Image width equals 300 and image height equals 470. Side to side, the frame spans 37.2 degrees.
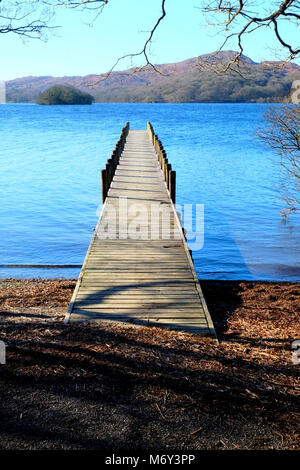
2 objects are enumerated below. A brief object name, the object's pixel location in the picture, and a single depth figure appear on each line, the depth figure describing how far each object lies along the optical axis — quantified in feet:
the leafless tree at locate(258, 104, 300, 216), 41.14
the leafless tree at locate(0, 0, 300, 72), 23.39
